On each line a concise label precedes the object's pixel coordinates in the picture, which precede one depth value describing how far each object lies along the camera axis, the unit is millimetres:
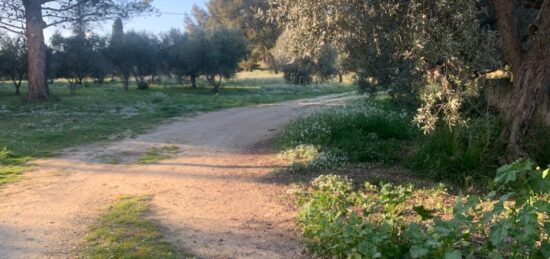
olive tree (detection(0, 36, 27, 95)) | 25652
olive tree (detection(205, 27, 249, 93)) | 33094
